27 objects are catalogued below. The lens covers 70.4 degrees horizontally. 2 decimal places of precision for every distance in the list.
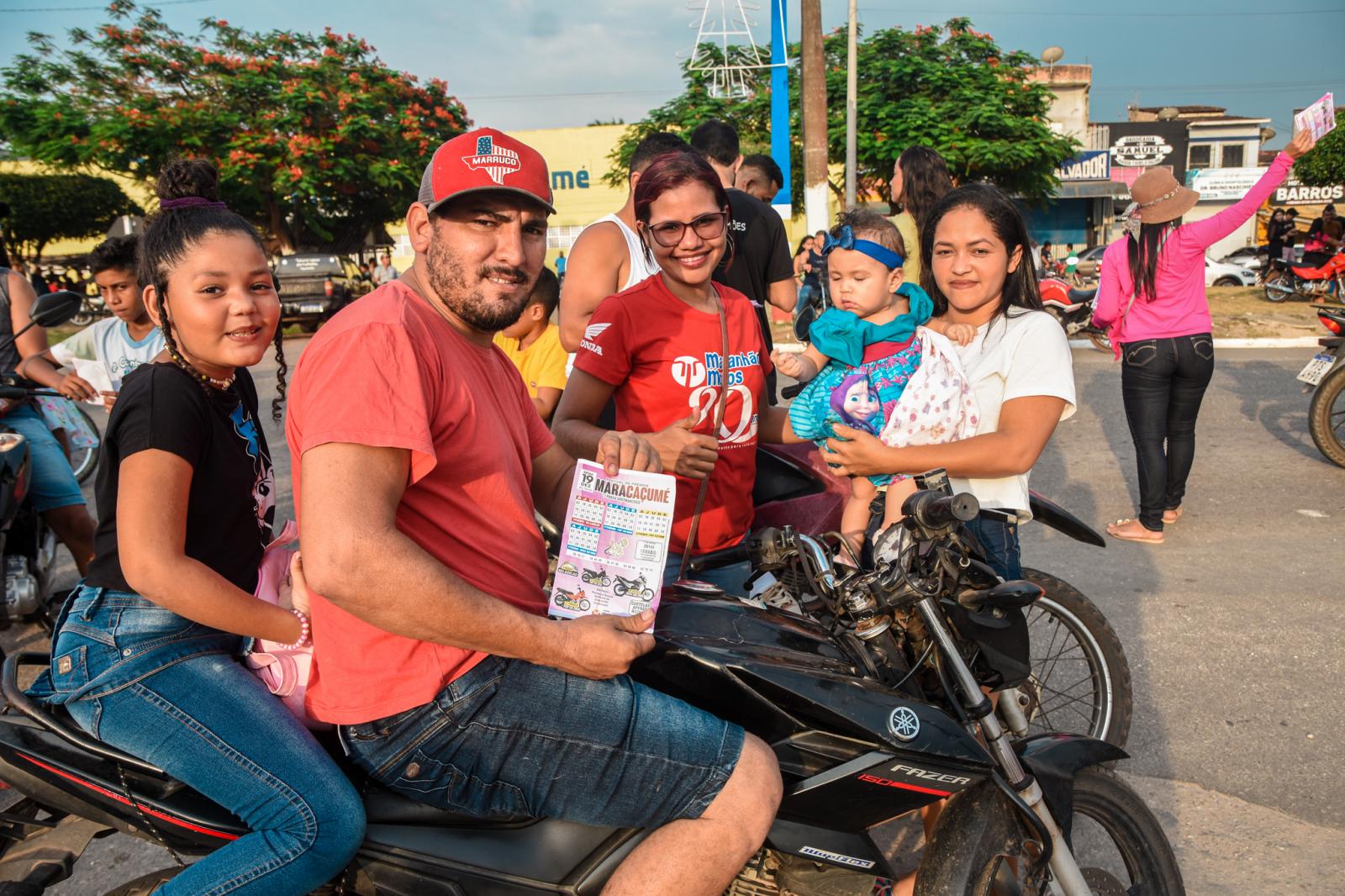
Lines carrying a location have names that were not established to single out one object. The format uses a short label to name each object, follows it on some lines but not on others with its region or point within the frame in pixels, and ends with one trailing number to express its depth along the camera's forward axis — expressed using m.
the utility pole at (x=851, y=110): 17.19
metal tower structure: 24.66
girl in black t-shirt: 1.79
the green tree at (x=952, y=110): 23.77
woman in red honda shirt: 2.78
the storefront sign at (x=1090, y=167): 37.69
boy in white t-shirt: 3.97
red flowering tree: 23.92
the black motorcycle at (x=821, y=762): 1.85
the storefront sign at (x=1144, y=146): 40.22
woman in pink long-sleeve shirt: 5.55
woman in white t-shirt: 2.61
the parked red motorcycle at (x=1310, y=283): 16.62
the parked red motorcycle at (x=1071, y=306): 13.17
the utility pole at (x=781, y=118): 17.36
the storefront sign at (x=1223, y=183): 37.34
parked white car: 24.16
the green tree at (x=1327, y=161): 27.92
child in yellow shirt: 4.50
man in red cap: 1.62
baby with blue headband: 2.78
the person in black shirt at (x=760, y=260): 4.95
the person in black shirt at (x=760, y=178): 7.18
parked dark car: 19.27
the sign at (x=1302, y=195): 38.84
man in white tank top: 3.82
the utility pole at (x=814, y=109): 14.90
